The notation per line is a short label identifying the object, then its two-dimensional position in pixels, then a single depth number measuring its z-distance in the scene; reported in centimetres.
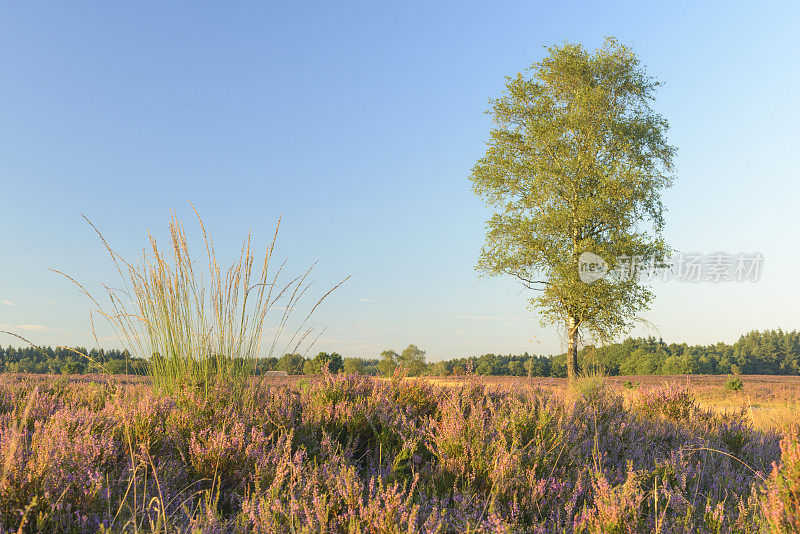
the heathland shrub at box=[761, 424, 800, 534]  238
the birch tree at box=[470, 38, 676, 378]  1728
